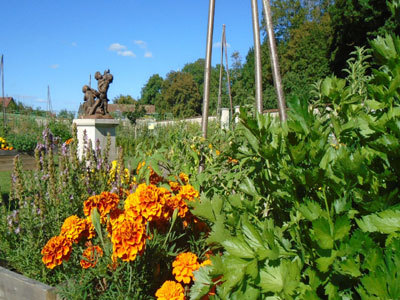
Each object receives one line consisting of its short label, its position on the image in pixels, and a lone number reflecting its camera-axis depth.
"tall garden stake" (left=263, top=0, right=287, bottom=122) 2.34
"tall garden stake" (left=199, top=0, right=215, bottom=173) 2.80
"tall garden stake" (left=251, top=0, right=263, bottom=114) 2.34
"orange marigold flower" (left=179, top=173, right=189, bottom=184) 2.39
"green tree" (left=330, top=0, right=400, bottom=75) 19.54
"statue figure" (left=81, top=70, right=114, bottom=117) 8.02
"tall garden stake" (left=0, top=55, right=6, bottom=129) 16.02
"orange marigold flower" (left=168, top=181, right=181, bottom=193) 2.20
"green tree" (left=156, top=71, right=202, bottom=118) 60.34
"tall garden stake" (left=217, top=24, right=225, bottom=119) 7.31
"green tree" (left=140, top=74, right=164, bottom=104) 80.06
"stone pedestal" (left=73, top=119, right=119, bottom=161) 7.46
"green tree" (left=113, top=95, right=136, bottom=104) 68.00
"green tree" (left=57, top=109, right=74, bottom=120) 20.80
